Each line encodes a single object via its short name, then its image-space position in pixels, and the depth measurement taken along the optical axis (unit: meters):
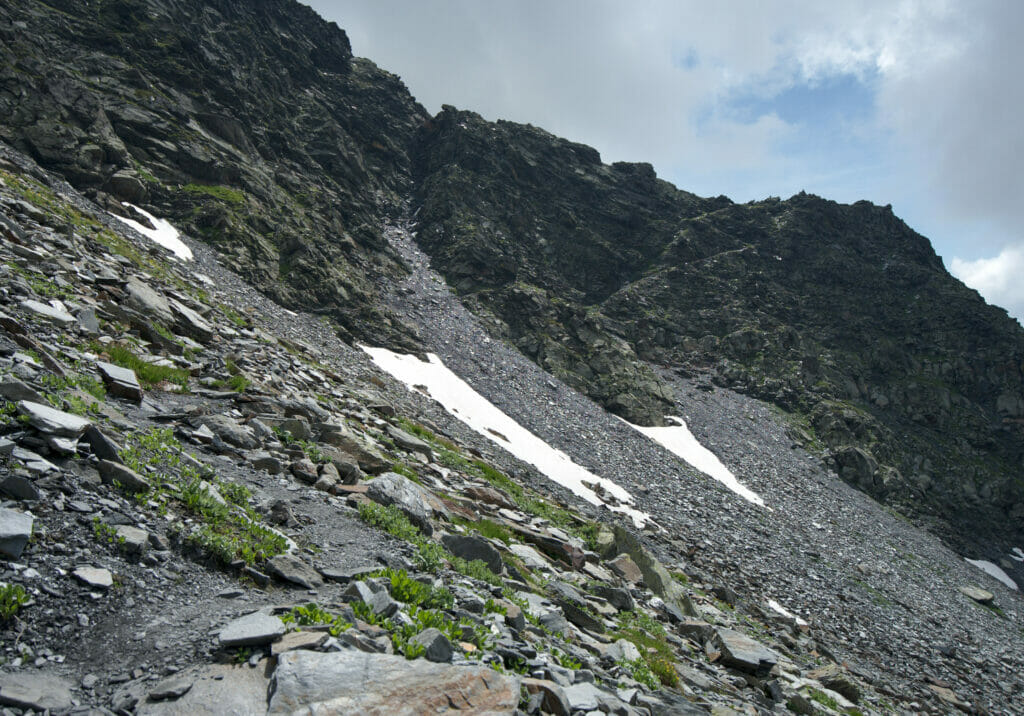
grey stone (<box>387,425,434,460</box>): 19.12
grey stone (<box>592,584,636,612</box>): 13.74
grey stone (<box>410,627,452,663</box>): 5.73
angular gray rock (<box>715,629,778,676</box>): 12.66
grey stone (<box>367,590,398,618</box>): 6.47
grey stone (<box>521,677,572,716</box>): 5.88
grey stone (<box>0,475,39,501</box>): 5.93
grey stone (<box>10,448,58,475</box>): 6.39
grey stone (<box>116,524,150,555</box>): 6.26
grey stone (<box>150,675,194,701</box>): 4.46
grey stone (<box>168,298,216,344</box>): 17.53
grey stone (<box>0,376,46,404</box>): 7.36
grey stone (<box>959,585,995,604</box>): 43.50
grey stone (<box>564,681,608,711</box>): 6.19
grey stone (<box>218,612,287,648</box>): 5.23
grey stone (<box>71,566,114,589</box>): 5.49
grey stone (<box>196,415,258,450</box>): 11.22
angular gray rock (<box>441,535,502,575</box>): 10.79
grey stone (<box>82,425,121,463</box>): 7.41
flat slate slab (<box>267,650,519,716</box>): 4.56
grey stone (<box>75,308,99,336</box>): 12.70
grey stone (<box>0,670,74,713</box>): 4.03
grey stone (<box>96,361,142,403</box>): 10.70
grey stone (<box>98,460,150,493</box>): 7.09
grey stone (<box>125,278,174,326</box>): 16.47
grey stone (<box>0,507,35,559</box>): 5.25
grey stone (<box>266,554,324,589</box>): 7.09
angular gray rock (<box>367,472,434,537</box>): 11.45
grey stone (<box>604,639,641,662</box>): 9.52
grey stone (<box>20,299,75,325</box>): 11.51
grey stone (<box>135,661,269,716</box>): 4.35
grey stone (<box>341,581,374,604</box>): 6.65
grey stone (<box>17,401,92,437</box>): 7.04
